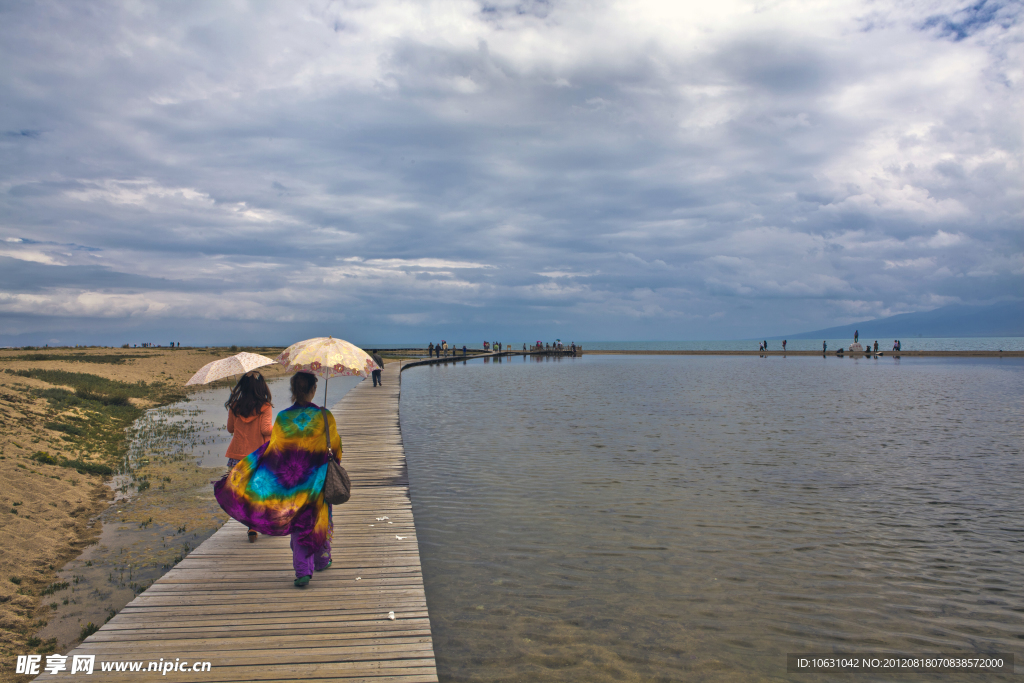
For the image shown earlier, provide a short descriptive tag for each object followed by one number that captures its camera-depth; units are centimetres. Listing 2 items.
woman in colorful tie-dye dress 505
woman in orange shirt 689
